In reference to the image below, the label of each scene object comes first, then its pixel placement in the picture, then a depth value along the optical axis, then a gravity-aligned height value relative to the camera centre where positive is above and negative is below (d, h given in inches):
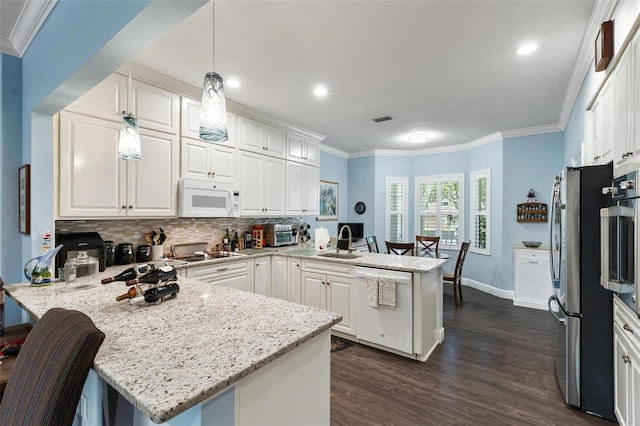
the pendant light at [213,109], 60.7 +21.9
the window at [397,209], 252.5 +3.6
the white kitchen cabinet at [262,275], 142.3 -31.0
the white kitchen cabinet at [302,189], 177.6 +15.4
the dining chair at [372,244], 205.9 -23.1
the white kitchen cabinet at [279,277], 146.7 -32.6
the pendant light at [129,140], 76.6 +19.3
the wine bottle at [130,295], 56.7 -16.1
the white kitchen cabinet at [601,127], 78.0 +26.0
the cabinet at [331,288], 125.7 -33.9
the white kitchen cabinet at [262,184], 150.1 +15.6
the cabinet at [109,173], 91.5 +14.1
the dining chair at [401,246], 182.7 -21.0
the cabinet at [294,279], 140.9 -32.2
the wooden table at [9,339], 50.7 -28.7
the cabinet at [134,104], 96.5 +39.6
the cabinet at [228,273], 117.8 -26.0
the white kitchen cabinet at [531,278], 171.5 -39.0
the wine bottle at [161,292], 58.7 -16.4
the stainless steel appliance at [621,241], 59.0 -6.2
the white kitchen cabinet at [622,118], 62.7 +22.2
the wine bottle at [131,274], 63.1 -13.5
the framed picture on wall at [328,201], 232.8 +10.1
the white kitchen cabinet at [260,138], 148.9 +41.2
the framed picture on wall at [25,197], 82.6 +4.6
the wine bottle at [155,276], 59.6 -13.3
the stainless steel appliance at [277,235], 168.6 -12.6
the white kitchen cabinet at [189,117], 122.7 +41.0
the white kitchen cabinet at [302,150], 178.9 +40.9
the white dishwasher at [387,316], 109.5 -40.7
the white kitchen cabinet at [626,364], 57.6 -33.0
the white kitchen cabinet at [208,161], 124.1 +23.6
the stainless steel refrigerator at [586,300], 78.5 -23.6
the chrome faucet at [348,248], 140.4 -17.0
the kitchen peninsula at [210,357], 32.3 -18.5
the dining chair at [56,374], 34.2 -19.7
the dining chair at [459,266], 176.9 -32.3
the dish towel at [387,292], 110.3 -30.0
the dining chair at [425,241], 199.9 -20.7
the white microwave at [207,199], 121.0 +6.2
